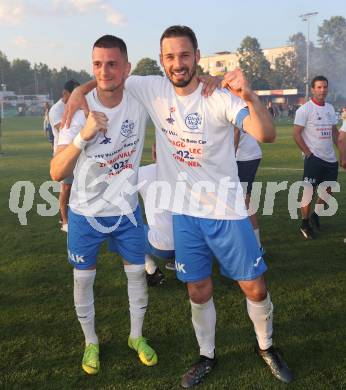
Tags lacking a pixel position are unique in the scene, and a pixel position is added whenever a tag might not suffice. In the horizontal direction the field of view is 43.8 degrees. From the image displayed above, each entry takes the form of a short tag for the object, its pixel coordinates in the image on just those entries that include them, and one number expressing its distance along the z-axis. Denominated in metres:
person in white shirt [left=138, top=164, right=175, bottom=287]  4.82
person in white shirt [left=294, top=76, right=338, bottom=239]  6.67
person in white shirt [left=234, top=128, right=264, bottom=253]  5.94
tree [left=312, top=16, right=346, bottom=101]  107.46
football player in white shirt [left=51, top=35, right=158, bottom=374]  3.21
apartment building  119.94
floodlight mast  61.64
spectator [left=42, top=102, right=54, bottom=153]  22.81
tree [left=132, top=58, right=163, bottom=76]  87.31
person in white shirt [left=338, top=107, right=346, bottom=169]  5.63
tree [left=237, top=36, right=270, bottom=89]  98.76
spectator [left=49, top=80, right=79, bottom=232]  6.74
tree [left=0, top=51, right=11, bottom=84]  124.42
